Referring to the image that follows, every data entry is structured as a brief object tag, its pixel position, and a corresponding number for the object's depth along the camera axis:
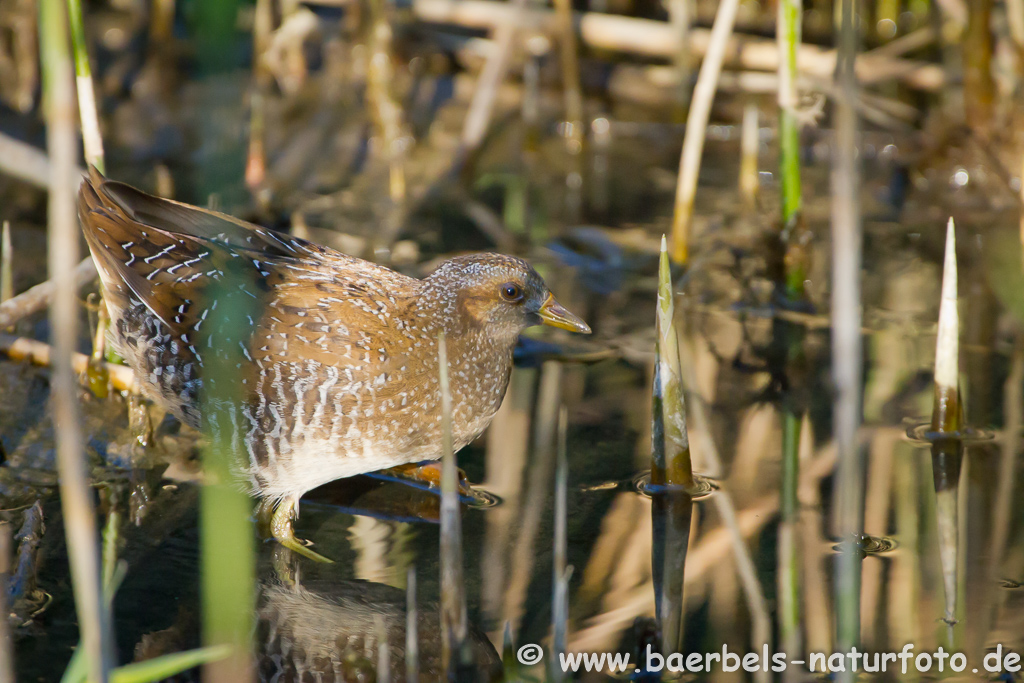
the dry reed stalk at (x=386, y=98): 12.21
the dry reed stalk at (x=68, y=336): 3.08
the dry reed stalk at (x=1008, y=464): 6.37
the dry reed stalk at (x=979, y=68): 11.34
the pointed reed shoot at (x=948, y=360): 6.66
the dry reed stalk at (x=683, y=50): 13.05
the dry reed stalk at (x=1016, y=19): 10.70
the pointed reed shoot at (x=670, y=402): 6.17
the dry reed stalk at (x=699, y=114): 8.81
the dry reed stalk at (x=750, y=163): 11.70
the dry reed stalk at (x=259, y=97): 12.02
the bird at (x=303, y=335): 6.23
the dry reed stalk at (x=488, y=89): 11.87
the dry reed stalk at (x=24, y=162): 8.52
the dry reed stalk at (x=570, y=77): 12.52
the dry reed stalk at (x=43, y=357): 7.59
